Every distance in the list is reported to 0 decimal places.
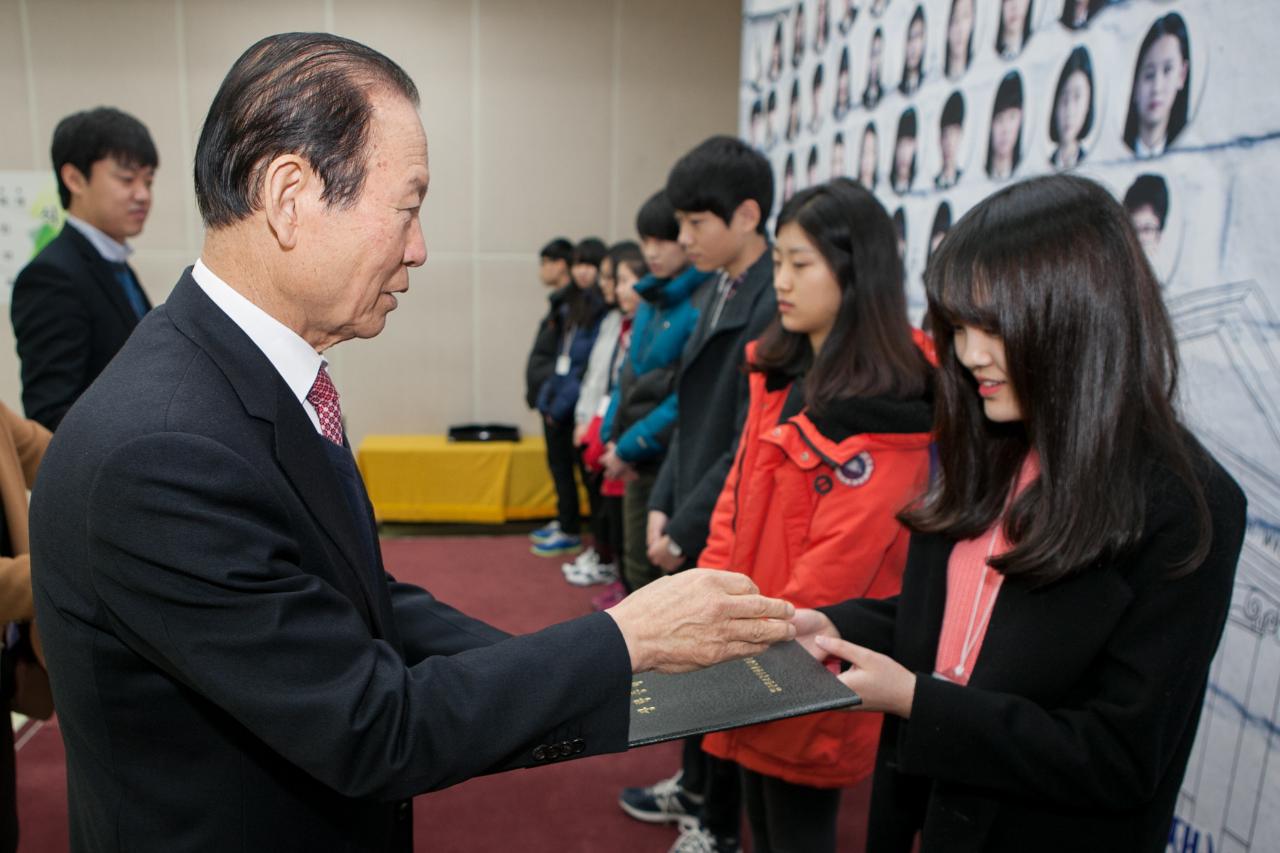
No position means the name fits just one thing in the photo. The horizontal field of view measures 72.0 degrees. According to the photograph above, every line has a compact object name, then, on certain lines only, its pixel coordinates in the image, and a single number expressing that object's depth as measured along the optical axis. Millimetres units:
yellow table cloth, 5738
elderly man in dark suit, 761
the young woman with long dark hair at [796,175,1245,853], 1039
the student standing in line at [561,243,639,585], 4422
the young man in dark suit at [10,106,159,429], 2311
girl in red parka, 1688
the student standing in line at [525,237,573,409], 5141
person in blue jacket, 3035
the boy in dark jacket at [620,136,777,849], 2285
